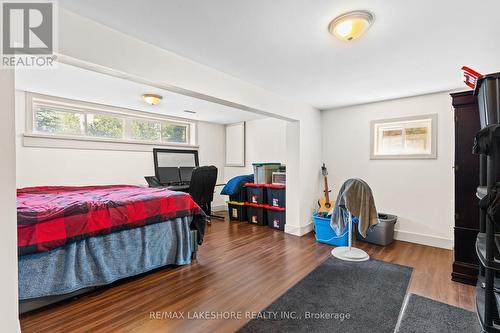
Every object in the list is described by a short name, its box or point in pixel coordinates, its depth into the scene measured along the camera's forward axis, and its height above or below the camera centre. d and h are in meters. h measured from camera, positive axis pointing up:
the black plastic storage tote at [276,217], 4.15 -0.94
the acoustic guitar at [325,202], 3.89 -0.65
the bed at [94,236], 1.80 -0.65
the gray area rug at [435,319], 1.64 -1.14
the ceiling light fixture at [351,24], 1.60 +1.00
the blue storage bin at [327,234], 3.35 -1.00
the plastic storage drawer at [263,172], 4.61 -0.13
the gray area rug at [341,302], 1.69 -1.15
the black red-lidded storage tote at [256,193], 4.48 -0.54
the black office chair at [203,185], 3.97 -0.33
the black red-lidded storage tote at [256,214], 4.46 -0.94
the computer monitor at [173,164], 4.66 +0.03
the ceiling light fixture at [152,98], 3.49 +1.01
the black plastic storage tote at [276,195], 4.20 -0.55
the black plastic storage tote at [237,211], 4.80 -0.94
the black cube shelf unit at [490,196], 1.30 -0.18
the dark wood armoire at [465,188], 2.26 -0.23
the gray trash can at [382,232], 3.30 -0.96
